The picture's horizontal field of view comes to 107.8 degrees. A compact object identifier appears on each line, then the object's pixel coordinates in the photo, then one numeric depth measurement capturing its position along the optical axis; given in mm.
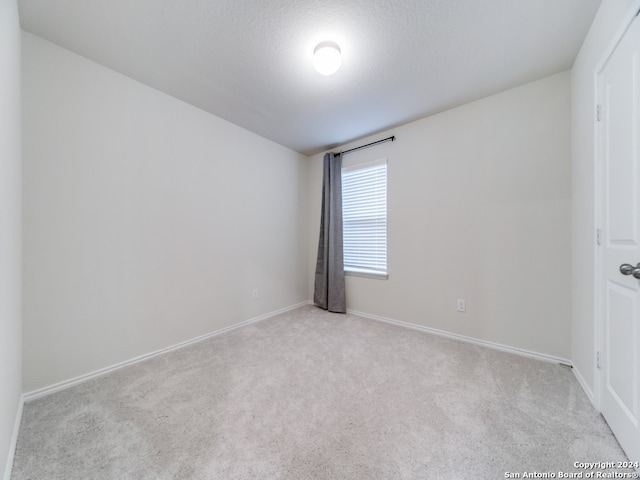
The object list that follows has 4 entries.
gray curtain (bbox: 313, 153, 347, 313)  3246
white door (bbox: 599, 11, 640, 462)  1067
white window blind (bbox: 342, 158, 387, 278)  2979
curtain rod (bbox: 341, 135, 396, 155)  2823
